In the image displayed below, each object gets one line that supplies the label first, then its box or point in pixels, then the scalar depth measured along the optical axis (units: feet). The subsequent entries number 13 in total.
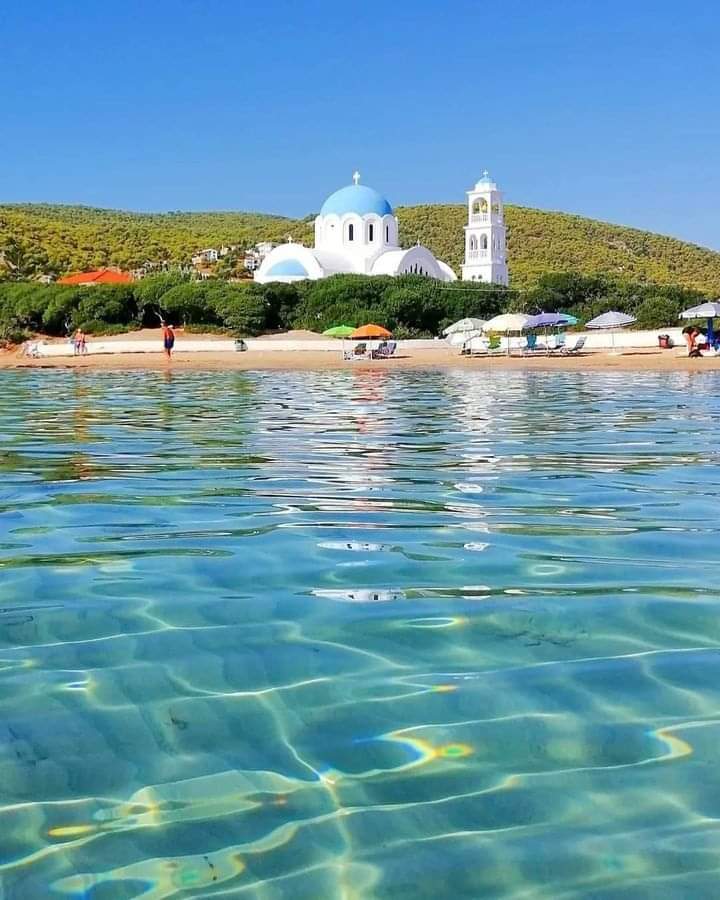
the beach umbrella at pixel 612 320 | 128.06
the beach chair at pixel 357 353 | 113.50
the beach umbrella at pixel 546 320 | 122.01
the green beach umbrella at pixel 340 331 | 130.11
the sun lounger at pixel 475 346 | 115.24
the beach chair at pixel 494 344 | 115.24
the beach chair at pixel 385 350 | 114.11
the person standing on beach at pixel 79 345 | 125.39
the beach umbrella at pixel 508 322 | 121.29
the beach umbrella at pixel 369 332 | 130.11
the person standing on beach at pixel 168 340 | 112.68
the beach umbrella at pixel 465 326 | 136.15
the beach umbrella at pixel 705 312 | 98.99
